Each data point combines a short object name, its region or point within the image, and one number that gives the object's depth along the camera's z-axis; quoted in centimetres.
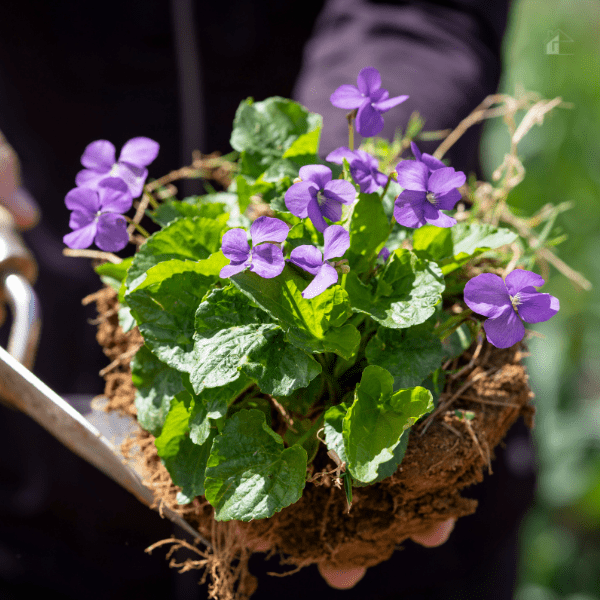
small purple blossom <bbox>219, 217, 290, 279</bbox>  62
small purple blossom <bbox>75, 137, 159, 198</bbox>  66
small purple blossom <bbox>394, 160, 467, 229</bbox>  63
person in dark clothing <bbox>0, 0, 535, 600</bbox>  78
